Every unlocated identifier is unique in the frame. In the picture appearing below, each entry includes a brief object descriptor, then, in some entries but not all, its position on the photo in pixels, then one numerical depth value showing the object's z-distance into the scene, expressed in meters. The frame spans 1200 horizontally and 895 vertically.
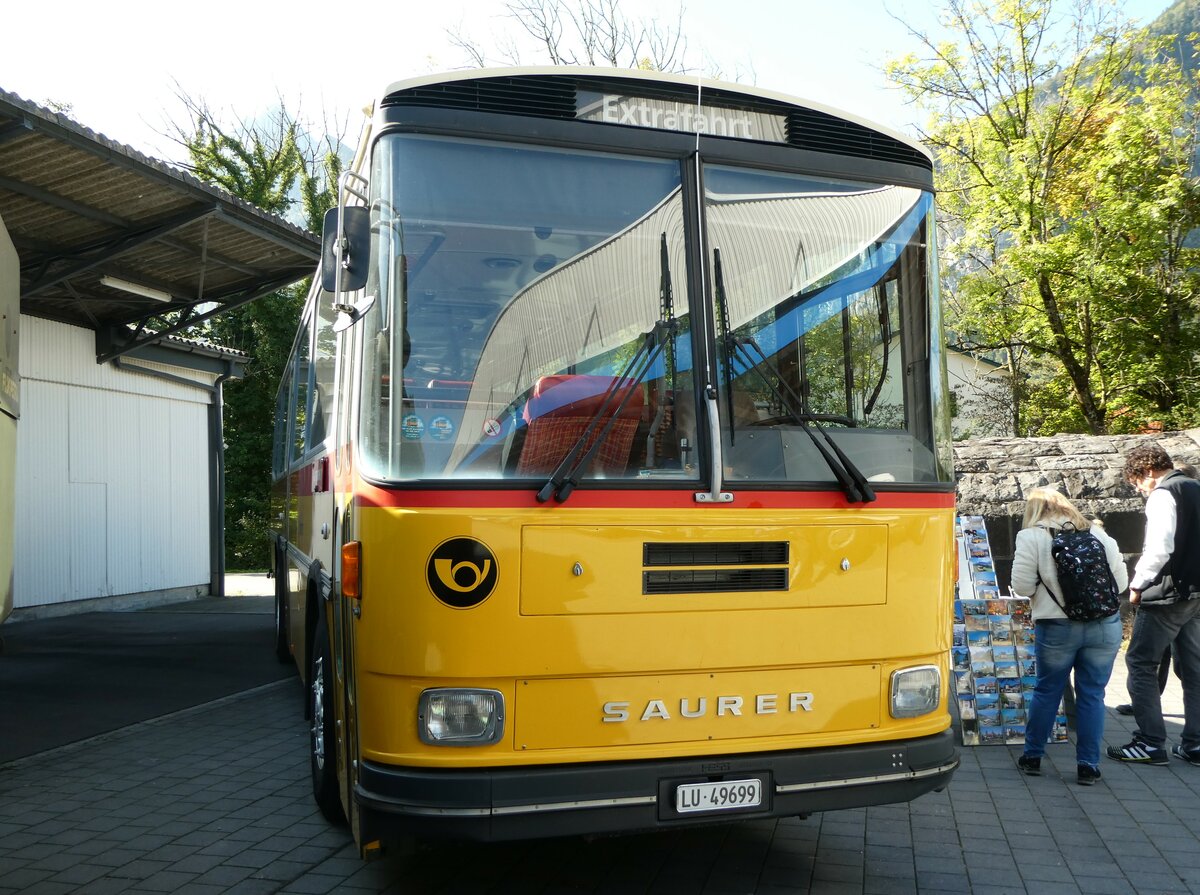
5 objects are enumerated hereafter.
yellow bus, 3.85
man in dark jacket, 6.38
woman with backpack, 5.96
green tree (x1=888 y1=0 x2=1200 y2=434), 20.33
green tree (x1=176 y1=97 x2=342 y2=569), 35.70
